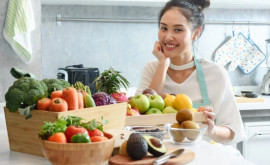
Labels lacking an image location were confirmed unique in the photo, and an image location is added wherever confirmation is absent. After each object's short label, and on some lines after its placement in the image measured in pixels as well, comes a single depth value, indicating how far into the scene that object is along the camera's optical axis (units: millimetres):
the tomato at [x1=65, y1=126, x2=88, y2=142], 1213
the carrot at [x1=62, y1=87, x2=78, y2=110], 1403
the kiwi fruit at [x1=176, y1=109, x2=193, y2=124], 1555
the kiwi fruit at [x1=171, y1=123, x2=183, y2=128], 1542
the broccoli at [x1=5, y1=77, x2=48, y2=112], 1437
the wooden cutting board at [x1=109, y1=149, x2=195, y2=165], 1252
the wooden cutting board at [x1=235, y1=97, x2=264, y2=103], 3652
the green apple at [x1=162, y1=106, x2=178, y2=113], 1789
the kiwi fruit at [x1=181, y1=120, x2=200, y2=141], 1514
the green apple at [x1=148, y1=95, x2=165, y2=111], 1824
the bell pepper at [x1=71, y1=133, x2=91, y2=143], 1183
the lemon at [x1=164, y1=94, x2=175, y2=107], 1879
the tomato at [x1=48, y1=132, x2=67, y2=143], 1187
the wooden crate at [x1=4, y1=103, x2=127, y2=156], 1413
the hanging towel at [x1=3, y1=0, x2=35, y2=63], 2971
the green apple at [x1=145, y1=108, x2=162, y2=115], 1788
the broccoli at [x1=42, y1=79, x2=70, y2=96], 1521
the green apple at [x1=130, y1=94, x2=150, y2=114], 1798
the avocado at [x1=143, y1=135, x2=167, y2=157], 1301
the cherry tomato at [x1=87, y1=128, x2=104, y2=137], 1259
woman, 2404
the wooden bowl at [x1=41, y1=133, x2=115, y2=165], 1167
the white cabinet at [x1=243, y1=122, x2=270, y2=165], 3623
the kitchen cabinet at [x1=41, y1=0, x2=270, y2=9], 3727
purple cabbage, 1553
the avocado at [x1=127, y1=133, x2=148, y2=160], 1259
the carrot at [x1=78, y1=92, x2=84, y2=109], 1443
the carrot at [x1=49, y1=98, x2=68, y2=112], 1365
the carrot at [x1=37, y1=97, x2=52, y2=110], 1411
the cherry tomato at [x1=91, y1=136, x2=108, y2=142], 1211
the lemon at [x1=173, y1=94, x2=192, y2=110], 1777
